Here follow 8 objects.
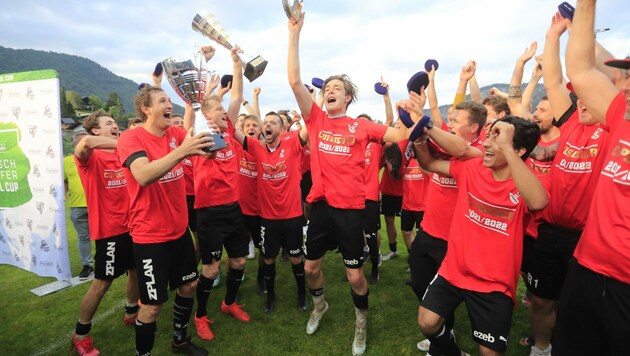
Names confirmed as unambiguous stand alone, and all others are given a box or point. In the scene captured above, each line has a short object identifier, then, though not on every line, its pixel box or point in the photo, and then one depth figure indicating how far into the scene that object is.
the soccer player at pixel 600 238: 1.86
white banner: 5.58
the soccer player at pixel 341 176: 3.72
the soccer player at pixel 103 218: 3.73
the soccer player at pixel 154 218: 3.17
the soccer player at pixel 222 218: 4.28
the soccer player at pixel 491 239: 2.37
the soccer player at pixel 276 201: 4.70
